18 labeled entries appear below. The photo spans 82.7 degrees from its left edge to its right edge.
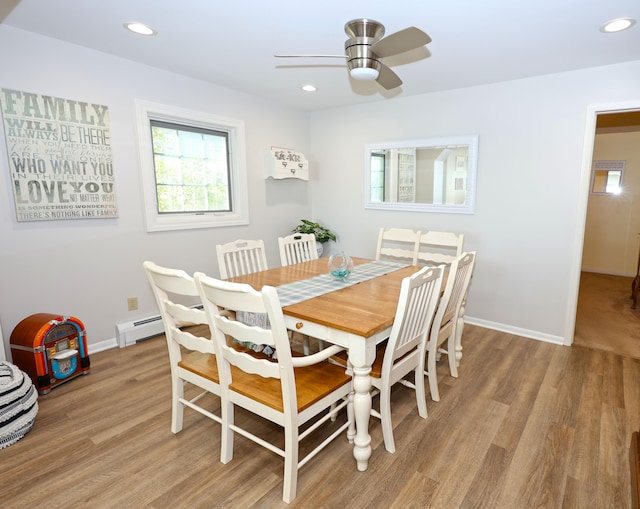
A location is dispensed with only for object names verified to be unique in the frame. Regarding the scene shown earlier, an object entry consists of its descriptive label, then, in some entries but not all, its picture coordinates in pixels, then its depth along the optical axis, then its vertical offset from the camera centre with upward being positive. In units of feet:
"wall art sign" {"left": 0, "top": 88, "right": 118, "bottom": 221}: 8.15 +1.05
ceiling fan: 6.46 +2.66
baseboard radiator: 10.26 -3.74
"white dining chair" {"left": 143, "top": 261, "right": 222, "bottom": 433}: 5.31 -2.27
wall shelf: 13.69 +1.32
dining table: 5.41 -1.87
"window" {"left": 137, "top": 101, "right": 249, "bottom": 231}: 10.62 +1.00
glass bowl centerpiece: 8.02 -1.52
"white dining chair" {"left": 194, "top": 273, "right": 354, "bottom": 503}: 4.57 -2.78
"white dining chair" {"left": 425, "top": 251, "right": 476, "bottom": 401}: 6.86 -2.47
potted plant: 14.99 -1.37
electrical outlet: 10.57 -2.98
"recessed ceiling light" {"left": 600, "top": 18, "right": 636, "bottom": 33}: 6.98 +3.30
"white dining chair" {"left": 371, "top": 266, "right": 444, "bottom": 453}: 5.54 -2.33
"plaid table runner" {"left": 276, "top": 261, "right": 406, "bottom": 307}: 6.88 -1.82
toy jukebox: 7.80 -3.26
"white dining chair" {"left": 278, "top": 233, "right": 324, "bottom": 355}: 10.41 -1.53
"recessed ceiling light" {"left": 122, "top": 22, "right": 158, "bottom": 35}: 7.62 +3.64
